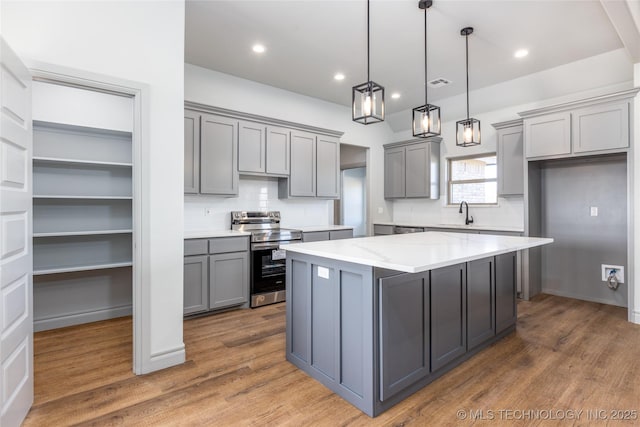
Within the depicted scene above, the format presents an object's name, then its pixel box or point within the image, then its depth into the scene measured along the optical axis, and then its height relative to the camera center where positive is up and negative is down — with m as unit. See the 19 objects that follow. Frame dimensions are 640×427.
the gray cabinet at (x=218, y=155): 3.97 +0.72
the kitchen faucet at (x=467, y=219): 5.36 -0.09
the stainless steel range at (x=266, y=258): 4.05 -0.57
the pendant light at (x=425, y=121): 2.73 +0.77
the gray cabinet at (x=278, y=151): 4.54 +0.88
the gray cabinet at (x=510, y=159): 4.59 +0.78
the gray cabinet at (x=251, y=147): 4.27 +0.88
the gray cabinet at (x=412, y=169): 5.73 +0.80
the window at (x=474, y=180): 5.29 +0.56
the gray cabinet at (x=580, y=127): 3.54 +1.00
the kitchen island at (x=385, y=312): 1.96 -0.68
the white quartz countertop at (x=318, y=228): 4.78 -0.22
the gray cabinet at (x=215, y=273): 3.56 -0.68
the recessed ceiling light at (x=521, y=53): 3.74 +1.85
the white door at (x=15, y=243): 1.66 -0.16
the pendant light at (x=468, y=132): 3.14 +0.78
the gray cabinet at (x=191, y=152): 3.83 +0.72
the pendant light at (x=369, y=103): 2.24 +0.76
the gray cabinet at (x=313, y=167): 4.83 +0.71
